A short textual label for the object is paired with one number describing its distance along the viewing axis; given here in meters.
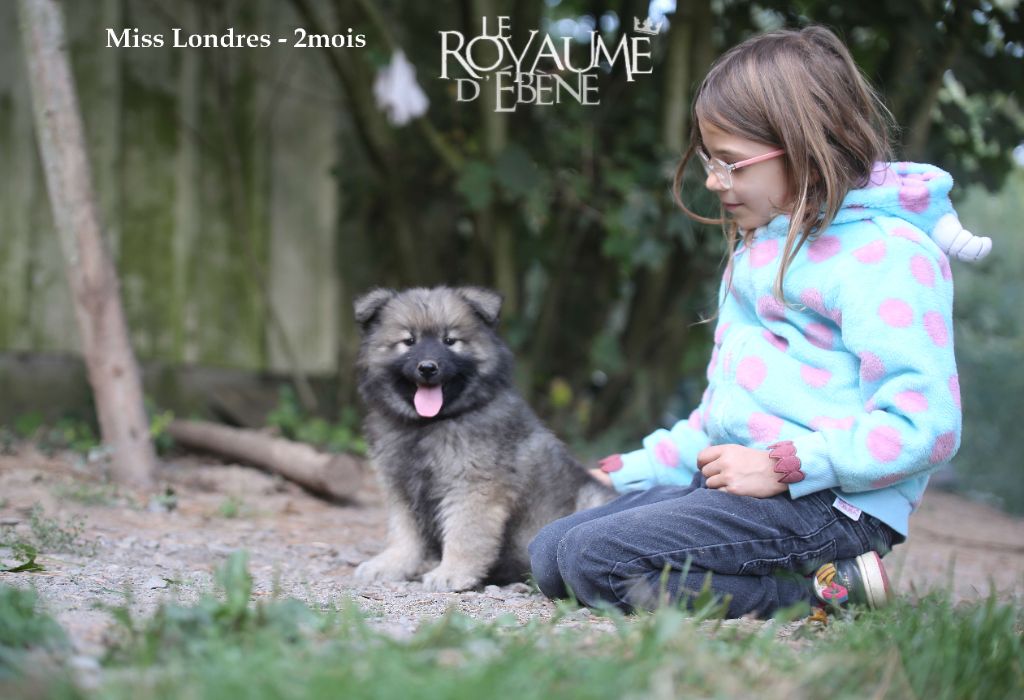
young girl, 2.81
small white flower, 5.61
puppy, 3.44
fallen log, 4.98
